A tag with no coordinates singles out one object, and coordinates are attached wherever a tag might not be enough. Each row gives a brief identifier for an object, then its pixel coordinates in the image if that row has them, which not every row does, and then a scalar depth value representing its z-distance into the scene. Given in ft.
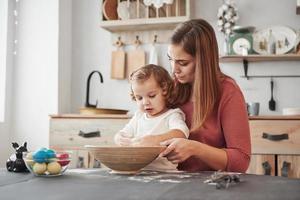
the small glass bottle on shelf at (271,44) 10.42
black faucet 11.00
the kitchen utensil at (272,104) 10.56
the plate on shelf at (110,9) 11.17
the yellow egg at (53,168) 4.15
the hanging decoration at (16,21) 11.57
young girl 5.35
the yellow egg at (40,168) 4.14
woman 5.19
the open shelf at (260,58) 10.18
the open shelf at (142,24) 10.63
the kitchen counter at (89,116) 9.75
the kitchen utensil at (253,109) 9.95
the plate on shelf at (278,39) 10.46
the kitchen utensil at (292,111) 9.46
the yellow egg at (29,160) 4.19
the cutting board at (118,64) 11.51
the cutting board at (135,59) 11.48
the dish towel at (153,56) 11.28
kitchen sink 10.09
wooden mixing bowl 4.07
